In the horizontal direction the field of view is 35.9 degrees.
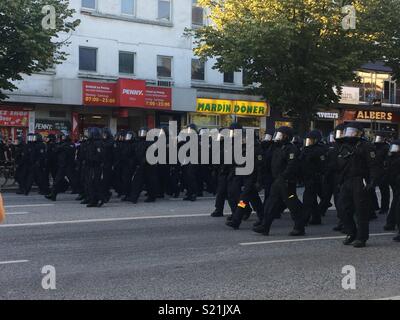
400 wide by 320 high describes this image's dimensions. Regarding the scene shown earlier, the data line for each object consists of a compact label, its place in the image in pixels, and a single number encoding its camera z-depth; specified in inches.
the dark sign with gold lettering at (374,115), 1527.8
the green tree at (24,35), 703.1
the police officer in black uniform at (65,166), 609.6
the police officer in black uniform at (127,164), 611.8
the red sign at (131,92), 1101.7
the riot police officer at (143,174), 596.1
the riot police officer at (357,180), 370.9
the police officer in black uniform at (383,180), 530.0
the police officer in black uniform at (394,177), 433.0
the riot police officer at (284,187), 407.5
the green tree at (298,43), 904.3
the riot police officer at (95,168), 547.2
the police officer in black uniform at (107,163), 589.9
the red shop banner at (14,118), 1034.7
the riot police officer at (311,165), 444.5
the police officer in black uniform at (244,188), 437.4
